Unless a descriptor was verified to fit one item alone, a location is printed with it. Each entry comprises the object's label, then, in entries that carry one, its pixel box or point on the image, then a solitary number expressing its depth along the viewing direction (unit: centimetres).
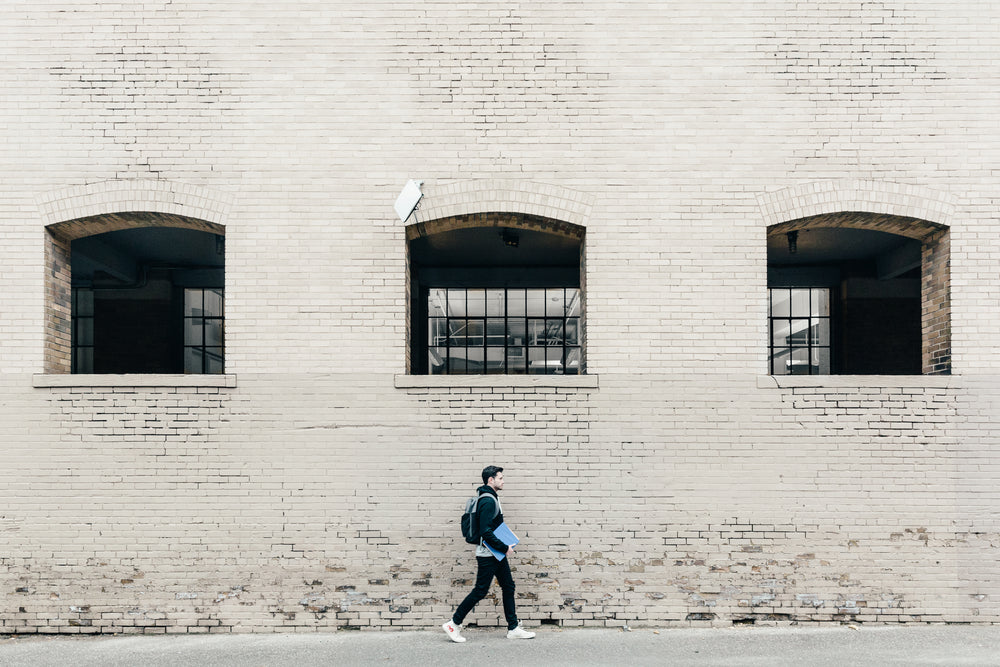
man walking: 611
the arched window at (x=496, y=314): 1002
